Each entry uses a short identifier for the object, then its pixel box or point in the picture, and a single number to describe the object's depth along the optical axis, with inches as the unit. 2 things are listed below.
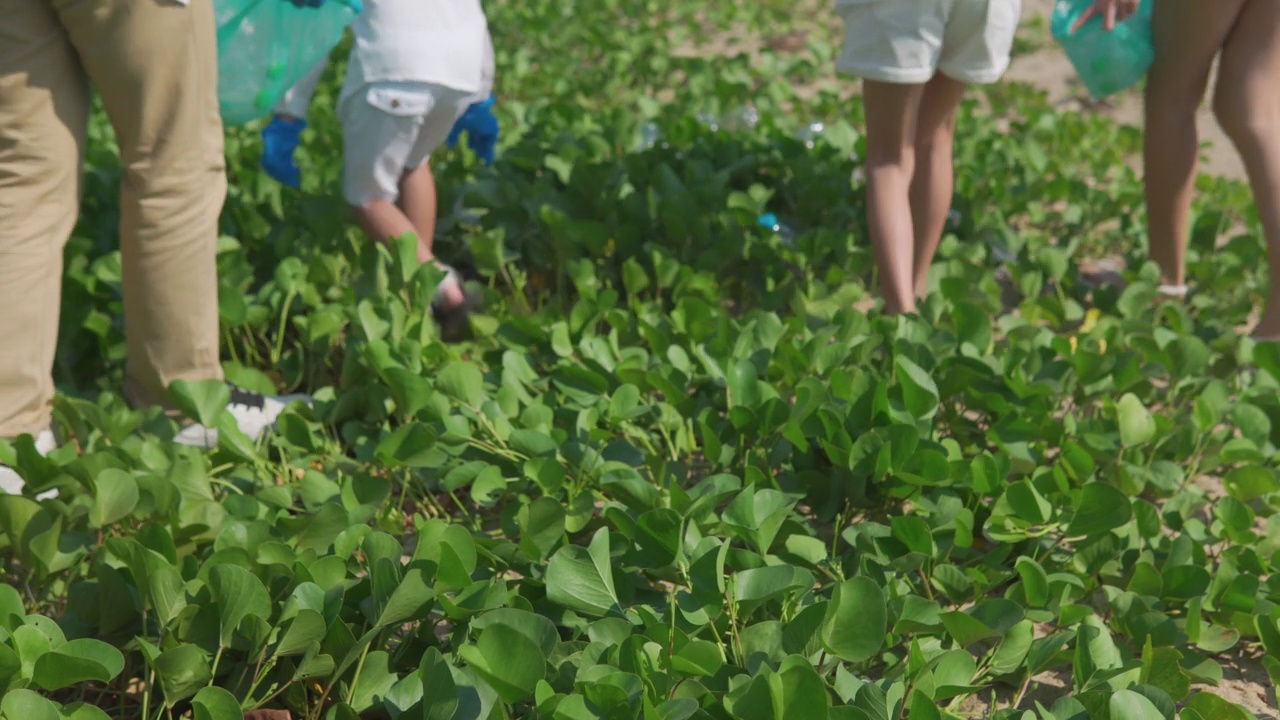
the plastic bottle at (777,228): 147.3
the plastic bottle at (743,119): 200.7
